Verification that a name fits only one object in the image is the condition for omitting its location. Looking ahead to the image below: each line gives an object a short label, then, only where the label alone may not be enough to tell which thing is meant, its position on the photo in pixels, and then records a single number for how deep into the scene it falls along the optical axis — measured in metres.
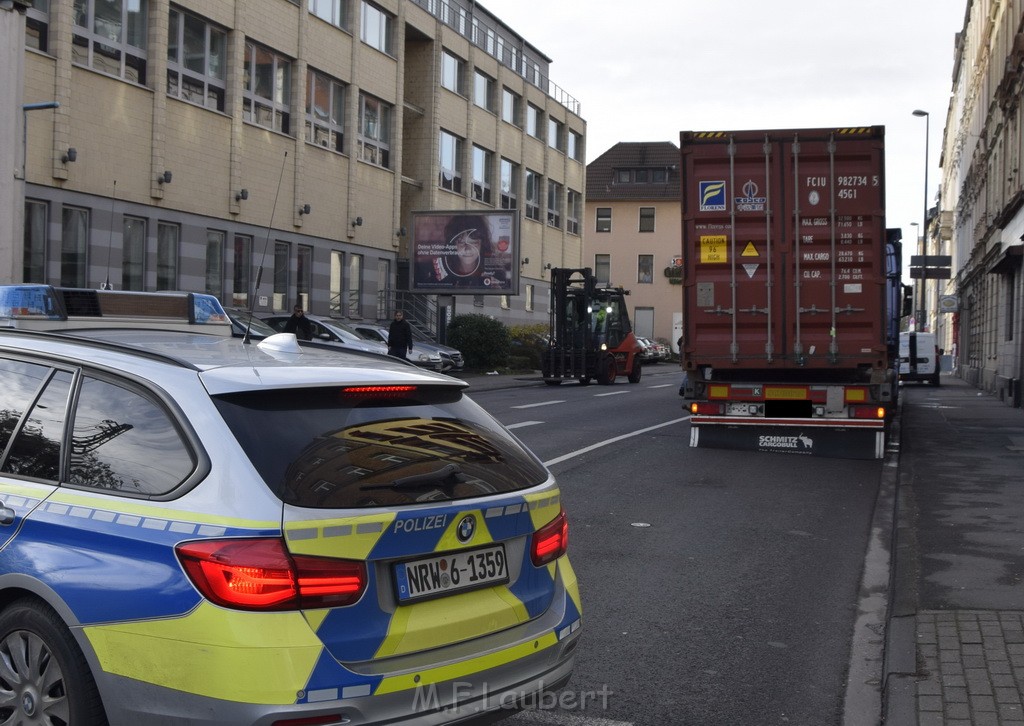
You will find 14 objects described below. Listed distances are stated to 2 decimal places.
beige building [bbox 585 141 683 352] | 79.25
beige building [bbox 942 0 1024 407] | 28.23
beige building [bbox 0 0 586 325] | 24.48
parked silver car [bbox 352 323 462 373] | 30.34
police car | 3.14
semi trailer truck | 13.61
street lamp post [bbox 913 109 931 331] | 47.47
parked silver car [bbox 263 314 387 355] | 26.04
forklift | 32.69
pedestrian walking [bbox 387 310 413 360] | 26.66
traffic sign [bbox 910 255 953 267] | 43.03
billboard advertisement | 36.19
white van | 38.97
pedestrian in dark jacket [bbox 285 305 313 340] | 23.00
